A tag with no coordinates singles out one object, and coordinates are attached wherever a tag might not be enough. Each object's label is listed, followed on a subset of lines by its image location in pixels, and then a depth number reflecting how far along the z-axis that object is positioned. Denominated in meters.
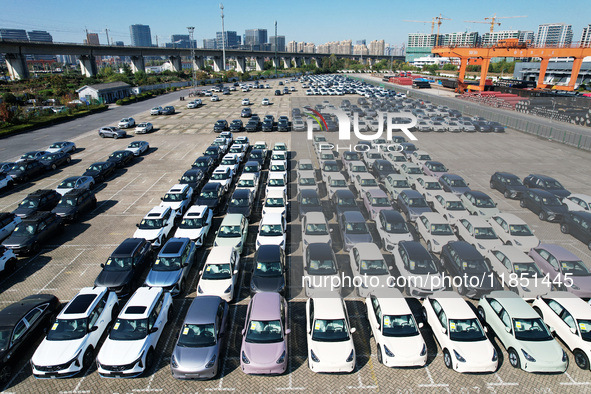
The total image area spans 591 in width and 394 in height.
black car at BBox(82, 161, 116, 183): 26.59
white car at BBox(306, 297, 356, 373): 10.40
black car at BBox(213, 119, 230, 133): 43.66
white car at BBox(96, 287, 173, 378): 10.35
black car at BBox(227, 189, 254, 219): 20.18
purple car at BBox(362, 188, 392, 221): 19.75
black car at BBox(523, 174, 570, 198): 22.47
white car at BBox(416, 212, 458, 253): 16.77
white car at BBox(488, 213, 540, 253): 16.58
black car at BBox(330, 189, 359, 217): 19.72
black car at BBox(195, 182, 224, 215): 21.34
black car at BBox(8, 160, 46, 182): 26.65
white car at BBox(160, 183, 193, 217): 20.70
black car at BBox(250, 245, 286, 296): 13.62
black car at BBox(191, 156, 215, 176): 26.76
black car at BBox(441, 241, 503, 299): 13.70
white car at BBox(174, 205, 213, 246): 17.59
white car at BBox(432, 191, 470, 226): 18.86
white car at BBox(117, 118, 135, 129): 45.75
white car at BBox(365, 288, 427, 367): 10.60
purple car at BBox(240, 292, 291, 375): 10.40
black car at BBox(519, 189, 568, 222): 20.03
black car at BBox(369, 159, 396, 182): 25.65
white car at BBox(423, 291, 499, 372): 10.38
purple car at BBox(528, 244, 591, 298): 13.44
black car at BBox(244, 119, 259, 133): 43.16
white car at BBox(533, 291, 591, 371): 10.75
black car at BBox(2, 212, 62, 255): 17.00
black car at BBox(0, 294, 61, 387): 10.57
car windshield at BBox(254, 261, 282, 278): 14.12
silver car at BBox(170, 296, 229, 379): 10.24
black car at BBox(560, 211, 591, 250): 17.73
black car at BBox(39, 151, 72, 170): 29.75
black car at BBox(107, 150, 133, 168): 29.78
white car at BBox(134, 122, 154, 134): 42.75
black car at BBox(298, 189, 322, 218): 19.81
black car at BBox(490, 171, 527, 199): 23.16
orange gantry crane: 61.62
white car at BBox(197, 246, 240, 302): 13.56
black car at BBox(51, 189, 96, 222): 20.26
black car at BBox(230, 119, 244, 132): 43.25
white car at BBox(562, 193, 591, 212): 19.73
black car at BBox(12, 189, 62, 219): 20.67
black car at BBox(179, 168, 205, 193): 24.04
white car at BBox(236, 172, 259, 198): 23.08
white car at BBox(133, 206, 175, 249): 17.58
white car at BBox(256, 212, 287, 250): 16.77
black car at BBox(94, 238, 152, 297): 13.95
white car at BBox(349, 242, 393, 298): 13.58
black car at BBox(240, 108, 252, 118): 52.62
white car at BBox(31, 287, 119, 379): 10.35
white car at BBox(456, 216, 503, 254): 16.31
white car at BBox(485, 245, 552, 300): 13.49
